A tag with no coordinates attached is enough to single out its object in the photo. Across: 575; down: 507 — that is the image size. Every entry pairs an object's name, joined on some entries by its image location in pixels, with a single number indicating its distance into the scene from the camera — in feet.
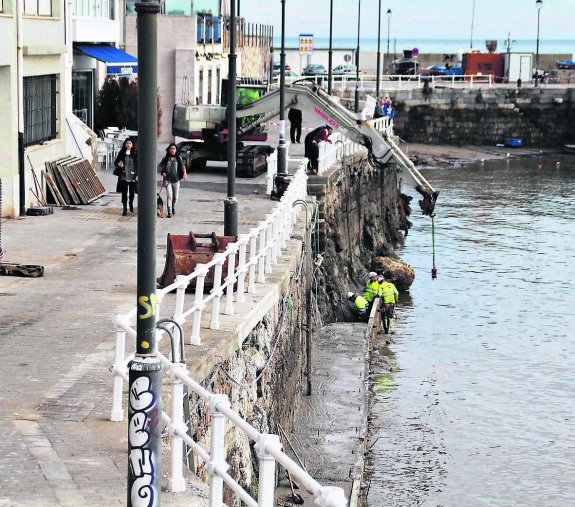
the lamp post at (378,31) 214.28
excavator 116.57
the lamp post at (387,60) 363.23
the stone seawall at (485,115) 270.87
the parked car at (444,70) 314.76
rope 122.95
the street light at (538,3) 328.70
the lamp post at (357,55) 173.06
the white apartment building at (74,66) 83.15
